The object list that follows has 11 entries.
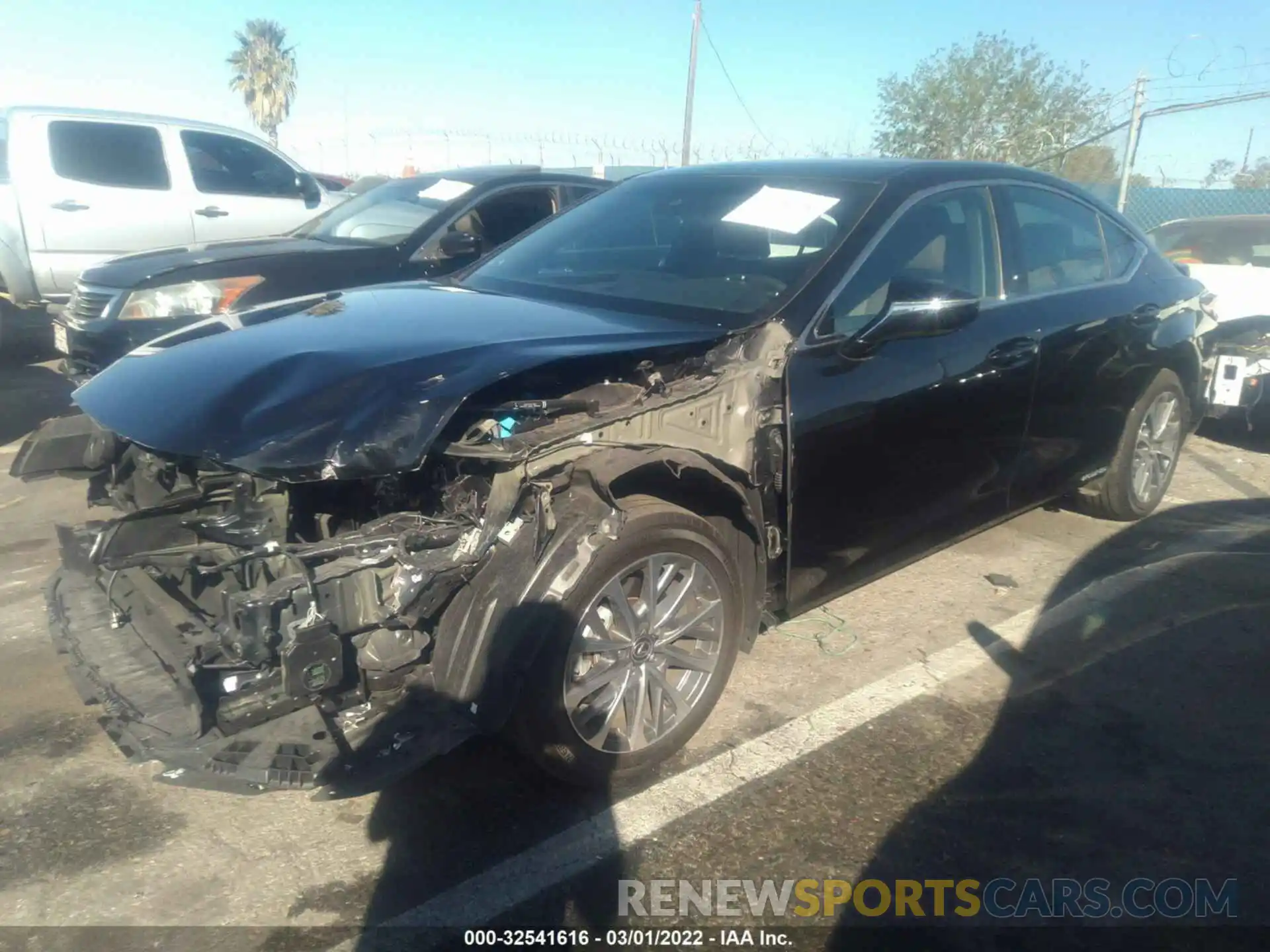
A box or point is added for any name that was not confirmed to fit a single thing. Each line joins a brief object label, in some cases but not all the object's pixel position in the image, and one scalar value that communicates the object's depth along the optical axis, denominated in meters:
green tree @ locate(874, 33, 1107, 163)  21.97
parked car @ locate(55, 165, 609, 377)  5.87
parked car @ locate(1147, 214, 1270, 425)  6.07
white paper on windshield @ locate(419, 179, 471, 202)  7.05
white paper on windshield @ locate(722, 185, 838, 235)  3.65
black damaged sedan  2.50
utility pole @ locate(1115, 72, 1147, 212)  11.31
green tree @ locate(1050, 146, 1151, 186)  22.47
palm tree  48.69
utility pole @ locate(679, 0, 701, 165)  19.27
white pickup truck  8.97
